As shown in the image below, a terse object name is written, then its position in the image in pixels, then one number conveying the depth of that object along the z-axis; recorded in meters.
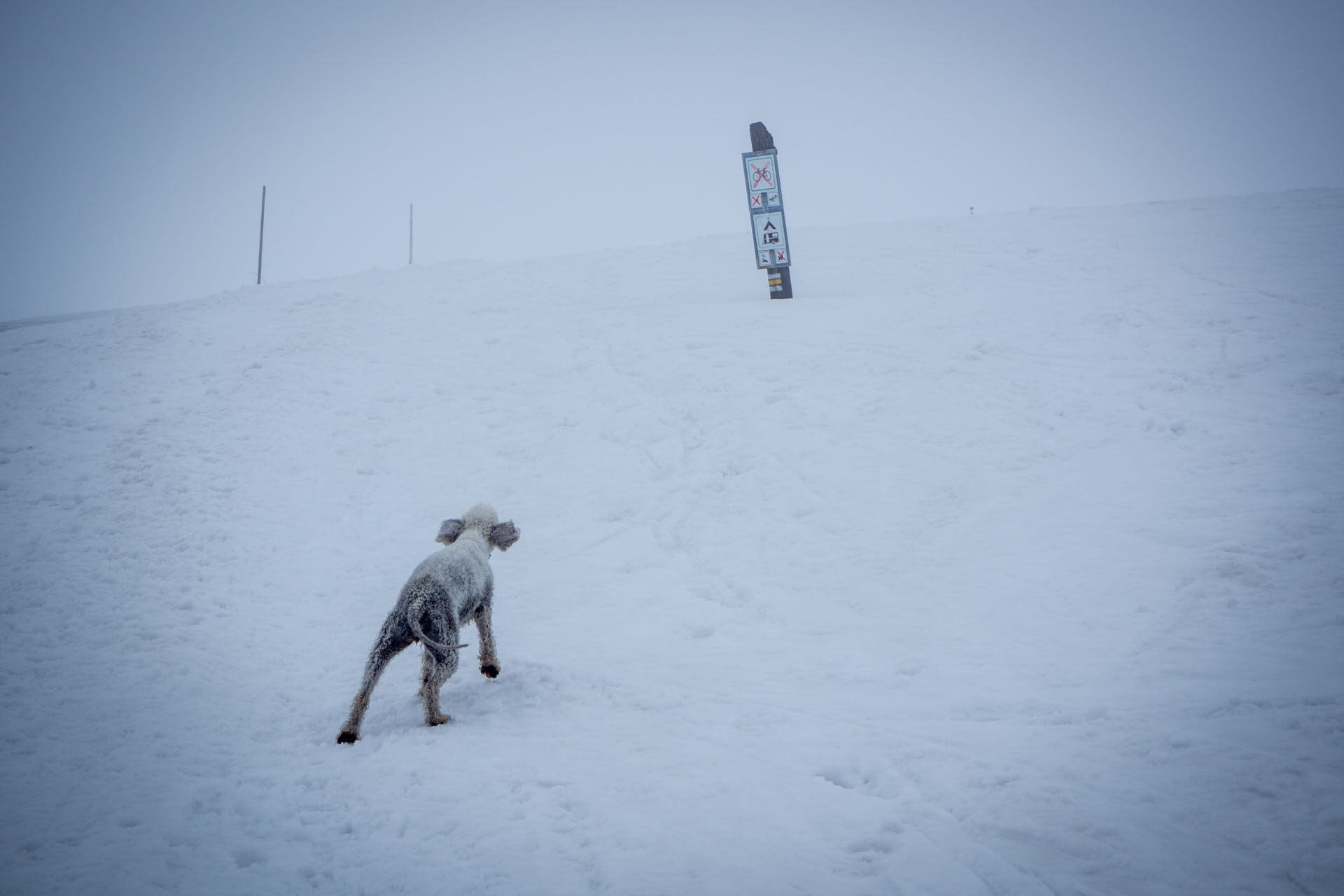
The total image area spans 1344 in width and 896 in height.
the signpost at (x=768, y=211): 14.82
